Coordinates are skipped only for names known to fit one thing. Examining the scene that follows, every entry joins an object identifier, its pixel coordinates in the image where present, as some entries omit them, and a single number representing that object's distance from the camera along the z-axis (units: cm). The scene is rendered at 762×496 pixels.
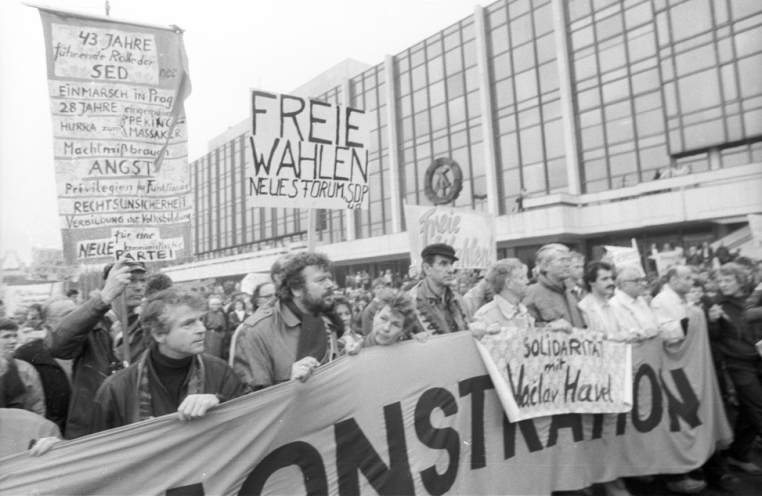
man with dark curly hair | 271
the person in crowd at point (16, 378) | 247
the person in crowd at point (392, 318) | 298
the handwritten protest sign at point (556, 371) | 337
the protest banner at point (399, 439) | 213
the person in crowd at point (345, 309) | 453
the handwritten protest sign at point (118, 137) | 318
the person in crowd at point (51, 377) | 273
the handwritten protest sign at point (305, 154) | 410
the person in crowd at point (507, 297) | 371
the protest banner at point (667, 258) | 1258
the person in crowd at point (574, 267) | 398
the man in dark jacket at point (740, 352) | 400
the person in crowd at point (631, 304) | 413
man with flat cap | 374
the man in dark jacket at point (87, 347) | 263
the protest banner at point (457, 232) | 707
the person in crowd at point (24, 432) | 200
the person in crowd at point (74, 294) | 662
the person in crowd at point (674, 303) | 408
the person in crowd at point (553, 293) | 392
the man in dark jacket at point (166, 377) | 223
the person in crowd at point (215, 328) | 546
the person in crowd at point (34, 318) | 472
